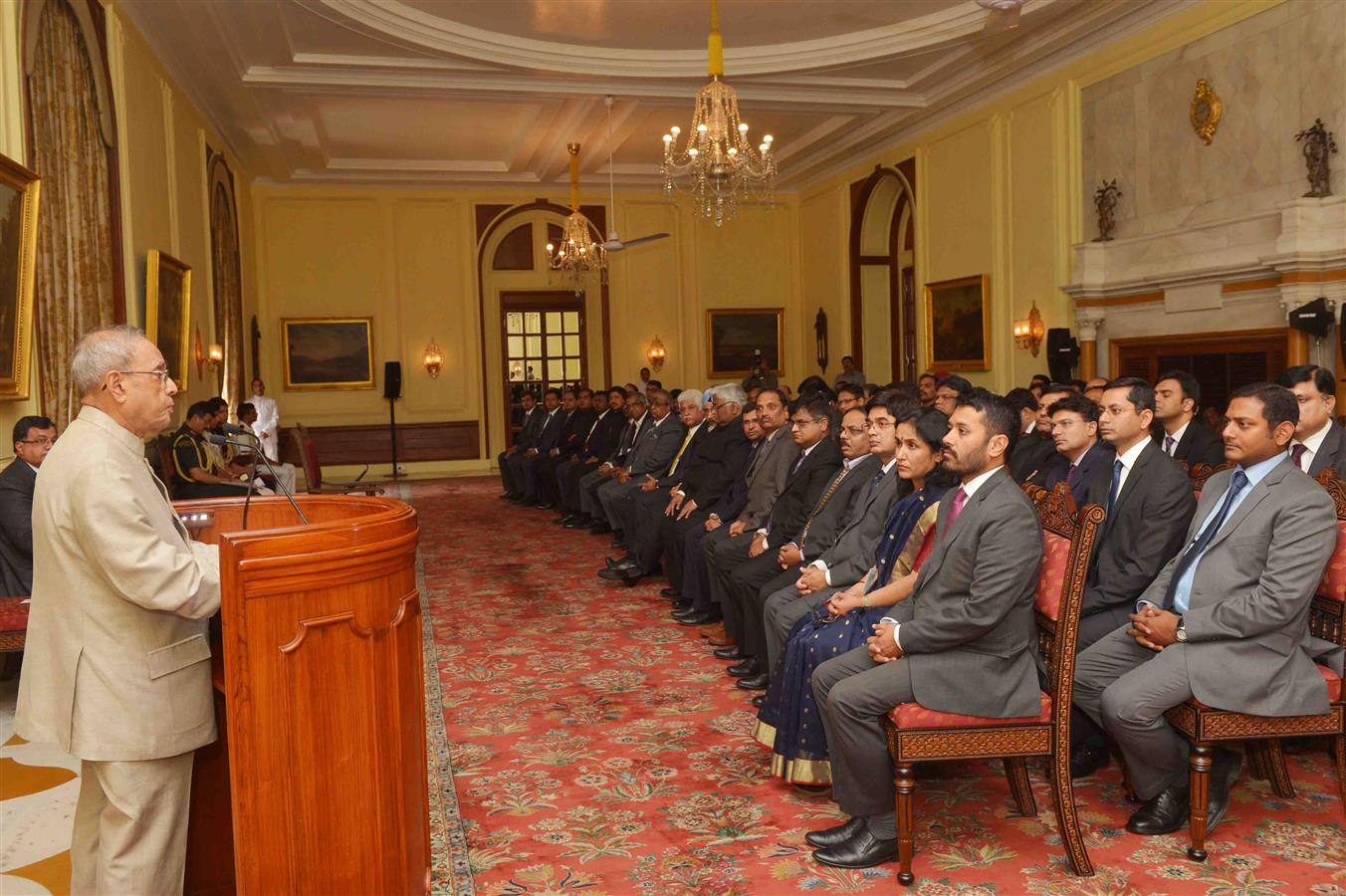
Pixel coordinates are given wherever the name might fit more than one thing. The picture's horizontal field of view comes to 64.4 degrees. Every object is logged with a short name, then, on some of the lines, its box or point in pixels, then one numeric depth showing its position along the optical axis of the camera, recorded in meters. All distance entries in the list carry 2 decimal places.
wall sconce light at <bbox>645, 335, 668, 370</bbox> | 18.02
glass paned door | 18.20
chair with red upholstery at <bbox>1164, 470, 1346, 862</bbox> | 3.44
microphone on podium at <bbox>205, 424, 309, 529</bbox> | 2.53
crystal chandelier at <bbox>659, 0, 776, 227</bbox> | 7.93
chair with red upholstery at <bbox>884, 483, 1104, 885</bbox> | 3.39
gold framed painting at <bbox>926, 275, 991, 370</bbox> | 12.72
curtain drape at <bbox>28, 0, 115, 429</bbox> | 6.45
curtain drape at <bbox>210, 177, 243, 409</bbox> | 12.72
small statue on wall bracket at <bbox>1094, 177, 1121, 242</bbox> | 10.52
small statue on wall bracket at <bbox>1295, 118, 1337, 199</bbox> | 8.26
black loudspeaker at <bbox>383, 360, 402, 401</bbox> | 17.06
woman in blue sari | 4.00
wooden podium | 2.30
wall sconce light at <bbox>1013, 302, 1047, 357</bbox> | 11.54
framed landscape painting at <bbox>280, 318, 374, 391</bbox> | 17.12
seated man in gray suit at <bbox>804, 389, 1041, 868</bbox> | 3.42
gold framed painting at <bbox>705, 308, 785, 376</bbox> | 18.41
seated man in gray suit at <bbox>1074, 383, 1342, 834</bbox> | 3.45
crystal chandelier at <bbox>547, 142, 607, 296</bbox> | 13.66
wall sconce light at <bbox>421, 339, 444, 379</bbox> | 17.44
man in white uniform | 14.50
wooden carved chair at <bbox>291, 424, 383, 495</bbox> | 11.46
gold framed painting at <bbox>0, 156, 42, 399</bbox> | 5.43
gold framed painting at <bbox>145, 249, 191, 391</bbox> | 8.54
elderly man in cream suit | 2.40
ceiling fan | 12.43
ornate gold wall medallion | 9.32
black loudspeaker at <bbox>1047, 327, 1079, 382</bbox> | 10.97
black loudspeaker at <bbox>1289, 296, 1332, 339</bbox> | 8.22
